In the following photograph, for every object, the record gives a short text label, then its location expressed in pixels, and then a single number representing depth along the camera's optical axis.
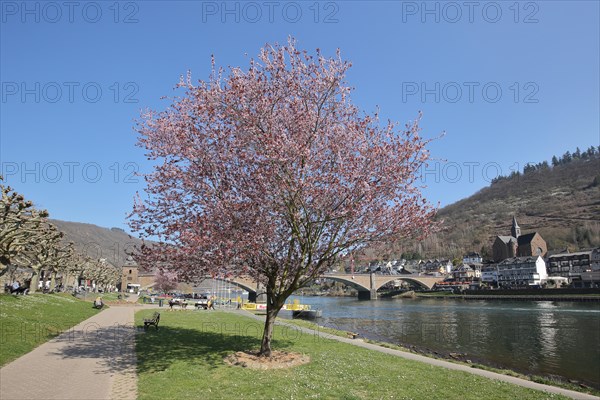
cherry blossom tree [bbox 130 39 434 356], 14.27
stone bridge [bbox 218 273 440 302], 127.64
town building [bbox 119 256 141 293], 118.50
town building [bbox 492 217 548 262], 187.25
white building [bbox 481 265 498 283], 164.19
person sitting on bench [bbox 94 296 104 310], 41.47
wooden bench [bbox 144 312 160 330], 23.97
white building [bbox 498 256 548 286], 146.25
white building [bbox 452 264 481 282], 176.19
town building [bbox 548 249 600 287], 127.25
